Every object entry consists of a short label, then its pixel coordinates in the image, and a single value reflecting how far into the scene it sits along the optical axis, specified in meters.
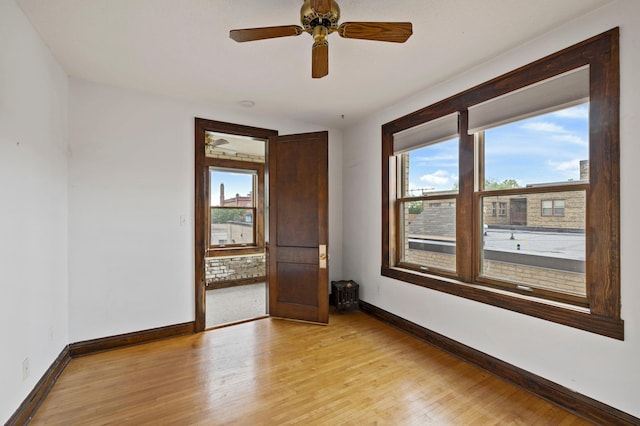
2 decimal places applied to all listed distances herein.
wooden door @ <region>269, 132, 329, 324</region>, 3.63
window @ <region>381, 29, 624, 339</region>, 1.92
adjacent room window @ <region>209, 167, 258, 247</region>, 5.77
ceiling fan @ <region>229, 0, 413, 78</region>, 1.63
